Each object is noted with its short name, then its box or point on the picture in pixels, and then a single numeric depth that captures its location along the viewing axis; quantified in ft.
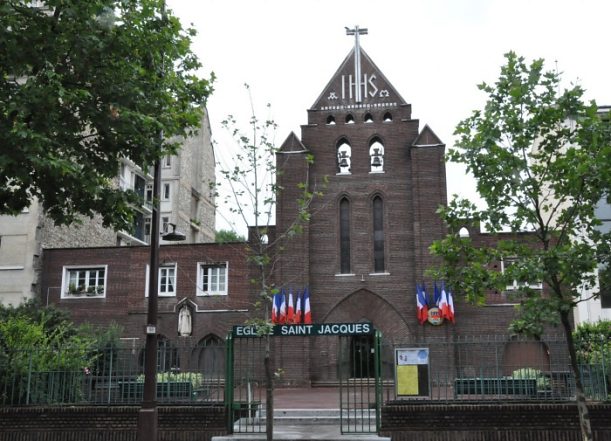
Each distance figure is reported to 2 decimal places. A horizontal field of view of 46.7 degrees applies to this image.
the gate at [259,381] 50.83
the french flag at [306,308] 100.53
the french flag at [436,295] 98.58
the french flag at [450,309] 97.60
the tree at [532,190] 38.40
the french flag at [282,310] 100.78
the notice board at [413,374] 52.08
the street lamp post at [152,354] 40.22
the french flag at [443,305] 97.55
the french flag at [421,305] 98.53
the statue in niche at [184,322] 104.32
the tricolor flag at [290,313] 100.73
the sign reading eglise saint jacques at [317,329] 51.21
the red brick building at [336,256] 101.14
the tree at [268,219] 41.60
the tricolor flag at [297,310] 100.63
